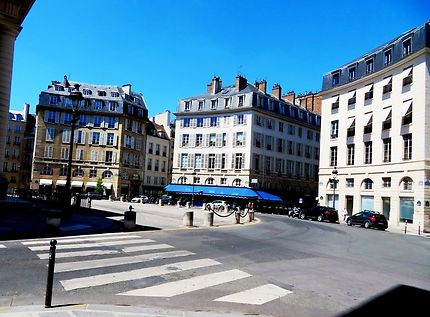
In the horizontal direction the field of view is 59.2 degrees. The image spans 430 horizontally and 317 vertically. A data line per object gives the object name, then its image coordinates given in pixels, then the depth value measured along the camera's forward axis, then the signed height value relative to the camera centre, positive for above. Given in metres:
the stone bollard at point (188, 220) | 17.72 -1.40
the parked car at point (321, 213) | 32.25 -1.45
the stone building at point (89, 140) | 57.72 +6.93
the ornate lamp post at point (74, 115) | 17.69 +3.32
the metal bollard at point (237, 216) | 22.37 -1.40
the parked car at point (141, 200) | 50.88 -1.65
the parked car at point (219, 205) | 38.94 -1.45
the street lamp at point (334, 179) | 35.94 +1.84
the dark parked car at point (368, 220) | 27.45 -1.56
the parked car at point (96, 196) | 52.44 -1.47
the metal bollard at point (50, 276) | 5.25 -1.31
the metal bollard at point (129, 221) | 14.65 -1.31
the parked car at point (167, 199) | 48.94 -1.33
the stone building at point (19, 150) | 69.88 +5.92
